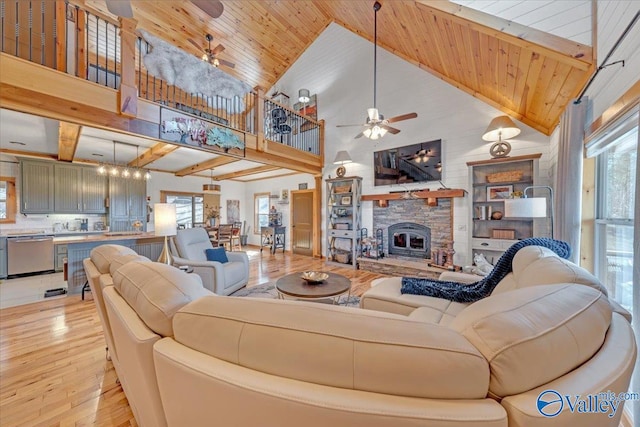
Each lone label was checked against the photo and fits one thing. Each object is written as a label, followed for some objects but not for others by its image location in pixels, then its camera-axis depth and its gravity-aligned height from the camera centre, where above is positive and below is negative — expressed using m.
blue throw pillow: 3.62 -0.66
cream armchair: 3.07 -0.73
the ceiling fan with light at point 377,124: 3.29 +1.23
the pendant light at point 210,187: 7.79 +0.78
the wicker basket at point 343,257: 5.52 -1.07
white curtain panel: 2.22 +0.38
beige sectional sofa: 0.56 -0.41
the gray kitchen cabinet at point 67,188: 5.10 +0.49
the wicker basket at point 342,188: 5.58 +0.55
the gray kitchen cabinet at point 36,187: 4.72 +0.48
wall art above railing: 3.24 +1.16
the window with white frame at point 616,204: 1.75 +0.07
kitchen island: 3.44 -0.57
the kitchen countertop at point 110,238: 3.35 -0.41
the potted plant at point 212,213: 7.95 -0.06
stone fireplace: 4.49 -0.29
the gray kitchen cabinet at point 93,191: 5.47 +0.47
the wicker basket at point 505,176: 3.67 +0.57
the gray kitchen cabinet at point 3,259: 4.27 -0.87
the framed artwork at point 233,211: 8.54 +0.01
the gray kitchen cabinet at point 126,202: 5.83 +0.21
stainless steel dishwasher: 4.32 -0.81
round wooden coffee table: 2.43 -0.83
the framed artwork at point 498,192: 3.74 +0.32
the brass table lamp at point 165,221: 2.80 -0.12
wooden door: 6.72 -0.30
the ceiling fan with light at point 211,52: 5.07 +3.47
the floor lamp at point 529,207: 2.34 +0.05
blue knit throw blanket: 2.04 -0.62
